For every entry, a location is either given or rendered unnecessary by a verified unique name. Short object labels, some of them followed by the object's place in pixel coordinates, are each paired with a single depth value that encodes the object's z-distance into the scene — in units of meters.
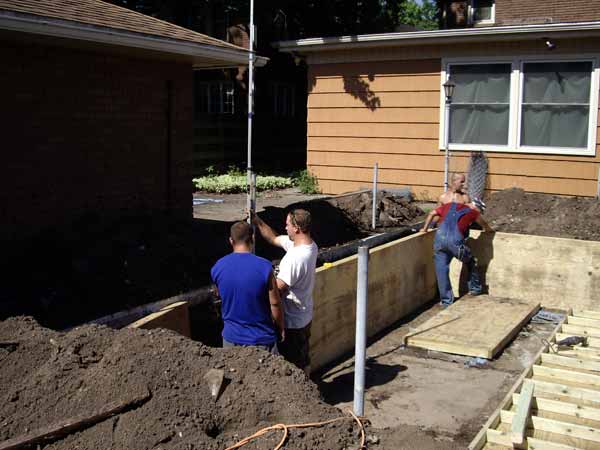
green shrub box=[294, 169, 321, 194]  17.70
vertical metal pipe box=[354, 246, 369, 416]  4.66
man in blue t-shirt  5.47
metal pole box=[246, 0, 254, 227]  7.22
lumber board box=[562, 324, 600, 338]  8.78
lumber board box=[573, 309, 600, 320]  9.71
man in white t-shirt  6.12
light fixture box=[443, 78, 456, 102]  14.11
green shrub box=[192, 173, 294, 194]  18.09
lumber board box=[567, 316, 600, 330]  9.20
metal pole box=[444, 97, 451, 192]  14.34
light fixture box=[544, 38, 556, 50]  14.16
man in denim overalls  10.43
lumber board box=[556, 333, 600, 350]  8.34
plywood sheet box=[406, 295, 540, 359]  8.59
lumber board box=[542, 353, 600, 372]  7.33
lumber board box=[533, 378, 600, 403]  6.33
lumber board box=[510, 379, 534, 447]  5.03
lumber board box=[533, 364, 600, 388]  6.79
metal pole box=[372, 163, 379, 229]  12.73
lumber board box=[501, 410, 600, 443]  5.34
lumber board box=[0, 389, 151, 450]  3.81
